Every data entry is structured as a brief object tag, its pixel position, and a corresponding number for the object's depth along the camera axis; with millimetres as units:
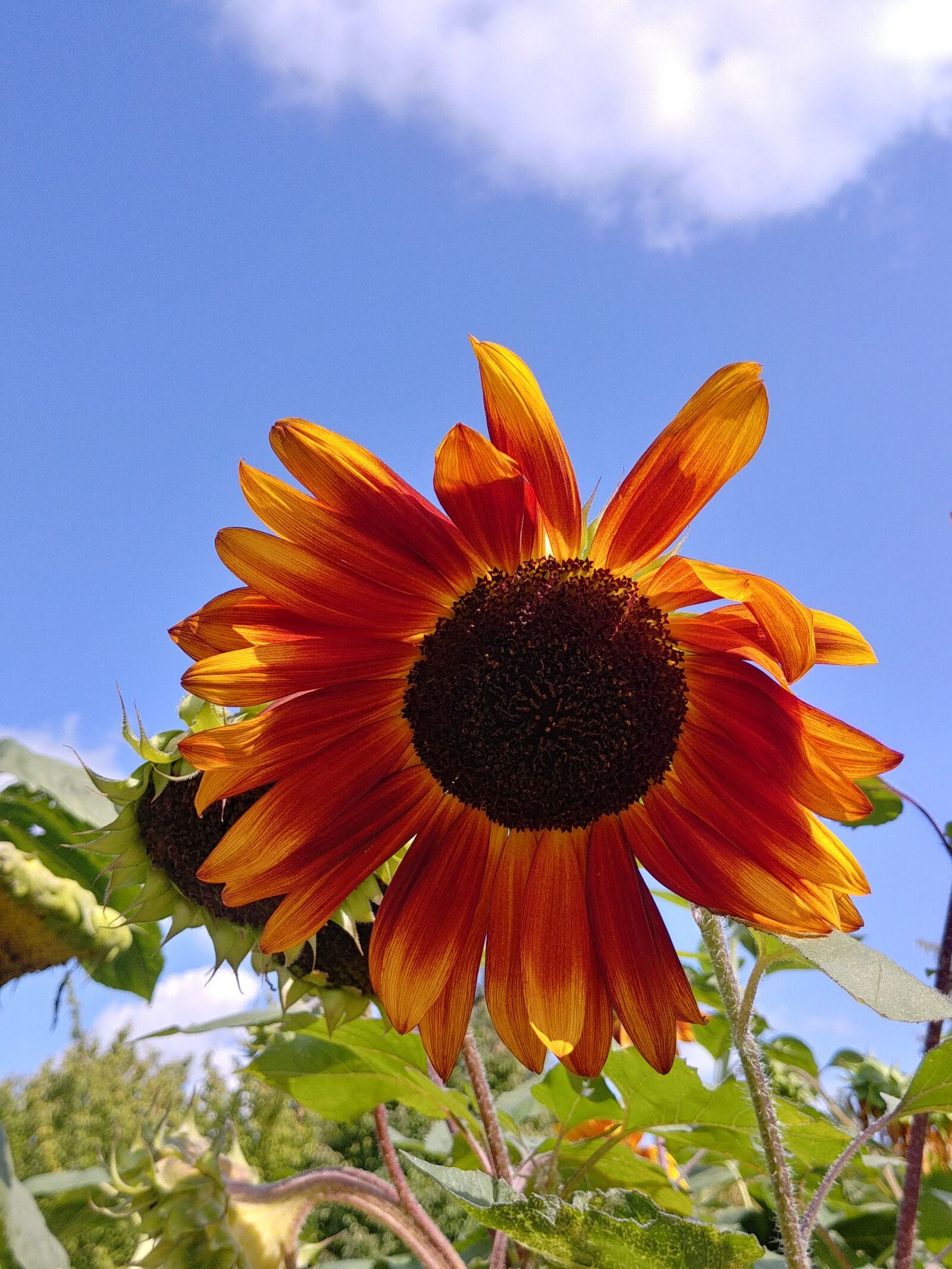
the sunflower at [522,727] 221
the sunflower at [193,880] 261
